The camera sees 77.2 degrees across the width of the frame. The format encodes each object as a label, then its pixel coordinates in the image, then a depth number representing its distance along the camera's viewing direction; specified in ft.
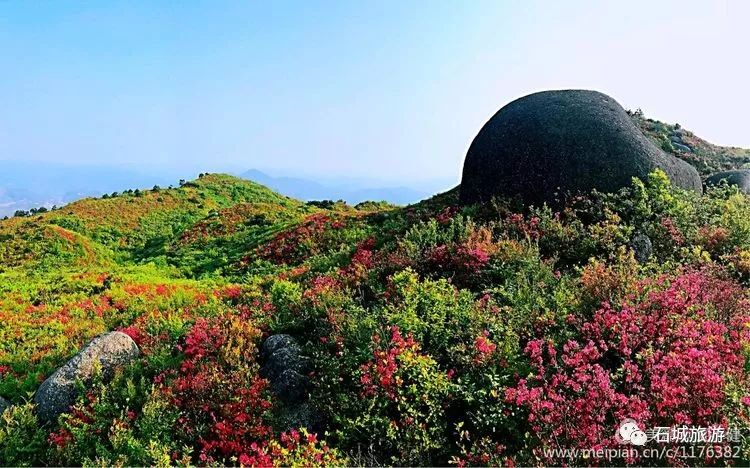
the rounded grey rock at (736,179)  63.87
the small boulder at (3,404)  29.71
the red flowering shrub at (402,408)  20.29
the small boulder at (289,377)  24.32
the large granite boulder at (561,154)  48.85
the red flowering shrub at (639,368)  17.92
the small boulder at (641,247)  35.95
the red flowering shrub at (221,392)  22.76
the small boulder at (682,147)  87.07
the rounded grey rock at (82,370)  28.60
